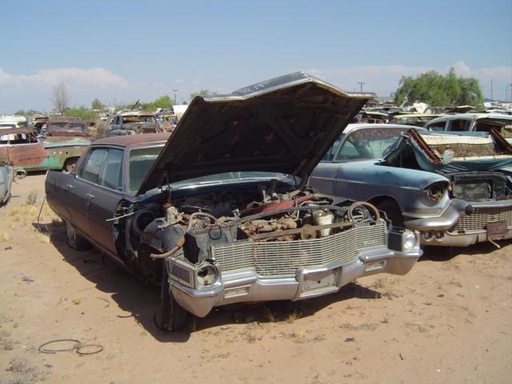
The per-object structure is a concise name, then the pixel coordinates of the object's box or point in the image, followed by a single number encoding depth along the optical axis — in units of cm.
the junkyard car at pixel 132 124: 2020
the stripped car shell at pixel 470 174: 631
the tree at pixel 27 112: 9846
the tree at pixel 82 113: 6341
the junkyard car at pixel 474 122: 975
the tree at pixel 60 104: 7519
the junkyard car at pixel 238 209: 417
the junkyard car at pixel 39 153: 1489
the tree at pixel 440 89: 5753
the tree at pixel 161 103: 6602
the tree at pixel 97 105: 8354
